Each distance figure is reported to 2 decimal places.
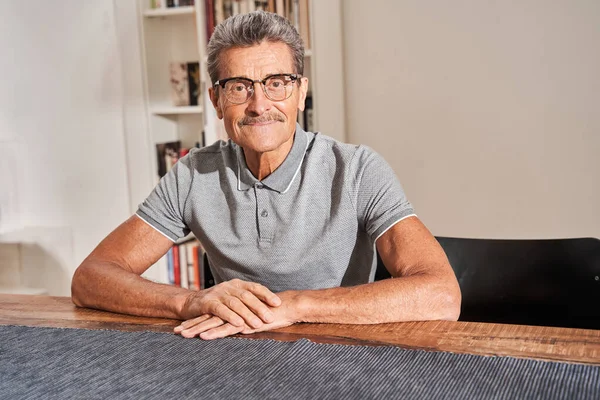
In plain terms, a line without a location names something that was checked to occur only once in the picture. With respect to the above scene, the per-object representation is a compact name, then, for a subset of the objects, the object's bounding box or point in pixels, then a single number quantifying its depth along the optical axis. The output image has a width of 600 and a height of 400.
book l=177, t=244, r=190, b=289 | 3.52
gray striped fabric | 0.97
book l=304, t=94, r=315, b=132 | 3.10
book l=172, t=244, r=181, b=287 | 3.53
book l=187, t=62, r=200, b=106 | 3.52
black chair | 1.58
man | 1.56
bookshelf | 3.02
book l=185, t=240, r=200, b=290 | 3.50
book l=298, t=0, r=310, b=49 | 3.01
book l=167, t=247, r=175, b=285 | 3.55
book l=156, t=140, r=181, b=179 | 3.57
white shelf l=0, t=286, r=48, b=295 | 3.27
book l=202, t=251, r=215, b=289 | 1.91
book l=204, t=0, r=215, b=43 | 3.15
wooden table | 1.10
